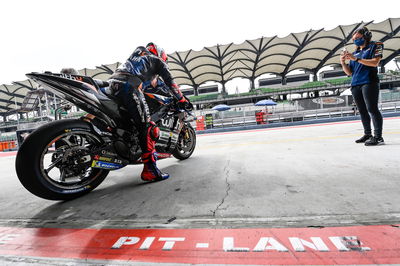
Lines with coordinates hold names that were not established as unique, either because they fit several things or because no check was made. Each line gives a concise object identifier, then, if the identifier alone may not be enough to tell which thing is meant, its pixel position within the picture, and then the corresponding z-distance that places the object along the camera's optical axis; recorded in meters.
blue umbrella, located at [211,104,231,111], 22.45
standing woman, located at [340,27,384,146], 2.71
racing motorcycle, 1.32
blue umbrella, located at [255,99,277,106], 19.00
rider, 1.83
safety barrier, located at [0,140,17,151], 13.76
